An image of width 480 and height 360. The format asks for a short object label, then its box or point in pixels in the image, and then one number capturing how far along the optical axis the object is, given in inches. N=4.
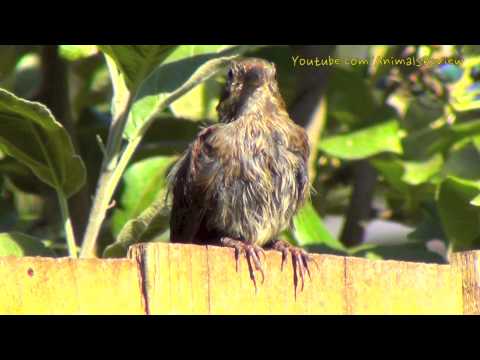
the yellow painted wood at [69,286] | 171.5
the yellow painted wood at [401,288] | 201.9
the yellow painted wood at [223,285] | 181.0
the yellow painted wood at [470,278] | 209.6
